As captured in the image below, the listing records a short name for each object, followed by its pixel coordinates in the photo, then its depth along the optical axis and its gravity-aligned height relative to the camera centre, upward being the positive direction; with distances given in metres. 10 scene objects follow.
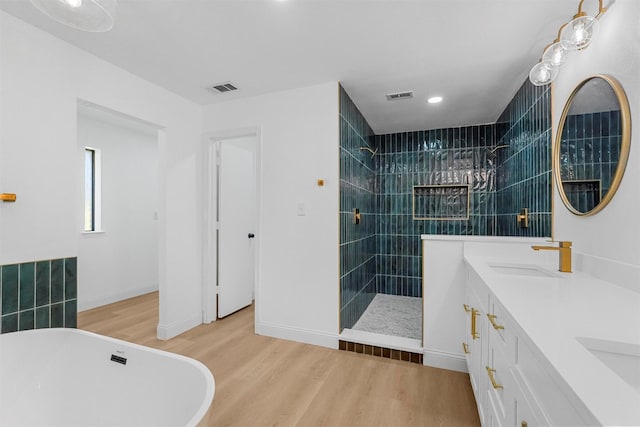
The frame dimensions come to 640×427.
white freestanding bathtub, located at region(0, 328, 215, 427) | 1.38 -0.87
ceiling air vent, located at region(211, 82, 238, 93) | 2.73 +1.24
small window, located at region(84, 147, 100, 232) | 3.72 +0.33
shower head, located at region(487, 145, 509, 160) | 3.62 +0.83
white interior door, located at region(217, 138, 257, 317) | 3.29 -0.10
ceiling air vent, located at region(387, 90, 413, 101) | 2.88 +1.23
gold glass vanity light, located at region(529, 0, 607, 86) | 1.33 +0.84
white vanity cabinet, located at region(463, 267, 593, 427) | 0.65 -0.50
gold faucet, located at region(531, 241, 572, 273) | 1.60 -0.21
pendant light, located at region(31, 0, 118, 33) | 1.16 +0.85
